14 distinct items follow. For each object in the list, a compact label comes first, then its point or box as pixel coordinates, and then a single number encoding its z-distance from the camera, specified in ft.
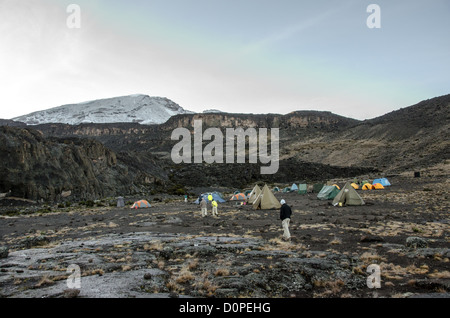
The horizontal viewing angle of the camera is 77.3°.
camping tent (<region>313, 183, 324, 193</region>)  137.94
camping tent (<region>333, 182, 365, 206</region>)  81.76
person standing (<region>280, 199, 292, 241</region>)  40.37
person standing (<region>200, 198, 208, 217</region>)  72.69
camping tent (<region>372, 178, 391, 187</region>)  130.85
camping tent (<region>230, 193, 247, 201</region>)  128.26
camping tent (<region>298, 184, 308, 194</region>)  138.33
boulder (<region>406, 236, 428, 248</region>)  32.94
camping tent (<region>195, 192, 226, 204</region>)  116.72
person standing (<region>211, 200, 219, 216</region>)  75.20
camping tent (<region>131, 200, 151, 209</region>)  108.27
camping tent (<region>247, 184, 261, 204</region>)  103.06
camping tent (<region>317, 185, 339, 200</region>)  100.92
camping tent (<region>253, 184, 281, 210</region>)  84.07
